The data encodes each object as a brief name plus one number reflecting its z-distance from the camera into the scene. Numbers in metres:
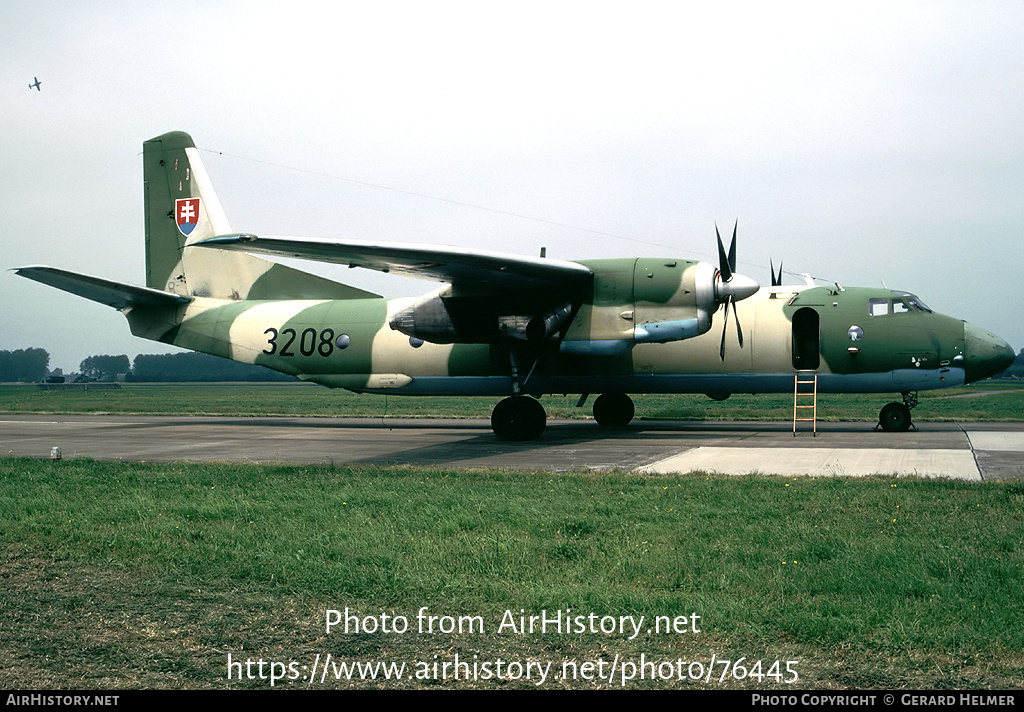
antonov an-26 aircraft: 17.75
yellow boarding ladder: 20.12
